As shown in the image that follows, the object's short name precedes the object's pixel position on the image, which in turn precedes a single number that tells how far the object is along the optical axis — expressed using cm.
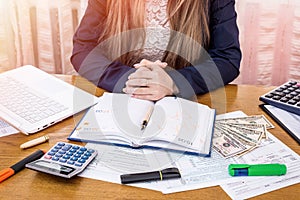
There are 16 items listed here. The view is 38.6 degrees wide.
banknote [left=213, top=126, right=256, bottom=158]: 86
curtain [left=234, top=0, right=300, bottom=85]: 168
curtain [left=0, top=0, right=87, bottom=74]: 176
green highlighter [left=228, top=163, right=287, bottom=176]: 79
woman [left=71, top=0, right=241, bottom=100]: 122
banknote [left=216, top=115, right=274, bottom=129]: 98
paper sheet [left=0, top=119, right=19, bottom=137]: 93
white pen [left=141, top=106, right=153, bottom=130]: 89
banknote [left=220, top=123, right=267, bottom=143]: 92
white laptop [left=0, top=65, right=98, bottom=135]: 96
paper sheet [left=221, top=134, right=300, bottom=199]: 75
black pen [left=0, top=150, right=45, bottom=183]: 78
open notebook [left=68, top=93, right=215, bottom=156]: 86
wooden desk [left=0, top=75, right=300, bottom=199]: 73
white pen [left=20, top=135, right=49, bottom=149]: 87
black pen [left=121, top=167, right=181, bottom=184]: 77
